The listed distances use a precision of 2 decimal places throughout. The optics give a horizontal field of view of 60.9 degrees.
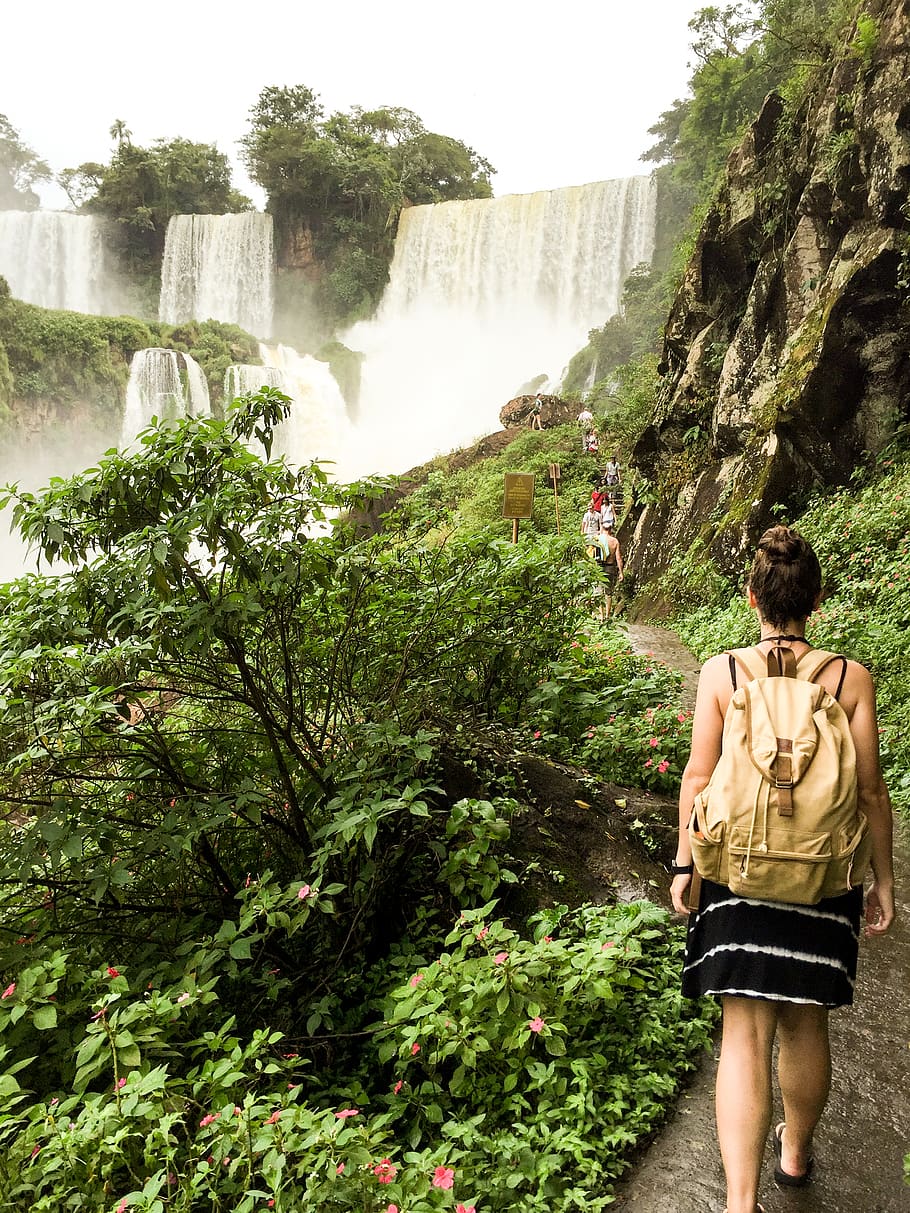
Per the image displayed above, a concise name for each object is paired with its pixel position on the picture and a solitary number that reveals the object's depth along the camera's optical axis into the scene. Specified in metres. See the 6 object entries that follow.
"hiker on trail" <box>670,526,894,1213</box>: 1.62
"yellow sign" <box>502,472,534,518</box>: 9.25
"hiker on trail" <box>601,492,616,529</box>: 11.48
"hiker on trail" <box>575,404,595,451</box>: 22.83
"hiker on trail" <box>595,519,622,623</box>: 11.15
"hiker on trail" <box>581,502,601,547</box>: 11.74
